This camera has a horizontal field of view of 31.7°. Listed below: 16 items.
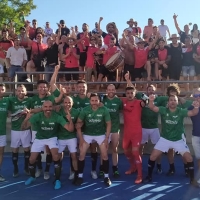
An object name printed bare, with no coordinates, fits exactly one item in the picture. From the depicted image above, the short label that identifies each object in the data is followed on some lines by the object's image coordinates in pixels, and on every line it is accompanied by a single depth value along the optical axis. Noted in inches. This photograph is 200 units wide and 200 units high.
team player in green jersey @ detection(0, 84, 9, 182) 306.5
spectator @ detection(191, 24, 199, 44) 482.5
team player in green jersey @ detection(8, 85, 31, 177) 311.3
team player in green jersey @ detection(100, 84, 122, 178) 312.7
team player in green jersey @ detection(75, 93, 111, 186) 295.2
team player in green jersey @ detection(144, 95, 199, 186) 283.1
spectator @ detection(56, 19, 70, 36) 499.9
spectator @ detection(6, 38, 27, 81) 443.8
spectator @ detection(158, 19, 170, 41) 530.4
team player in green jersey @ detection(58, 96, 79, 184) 299.3
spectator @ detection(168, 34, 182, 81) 427.5
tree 1070.4
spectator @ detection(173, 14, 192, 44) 490.8
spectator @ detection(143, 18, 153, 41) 516.9
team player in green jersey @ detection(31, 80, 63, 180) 311.0
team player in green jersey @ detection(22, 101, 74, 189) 289.0
